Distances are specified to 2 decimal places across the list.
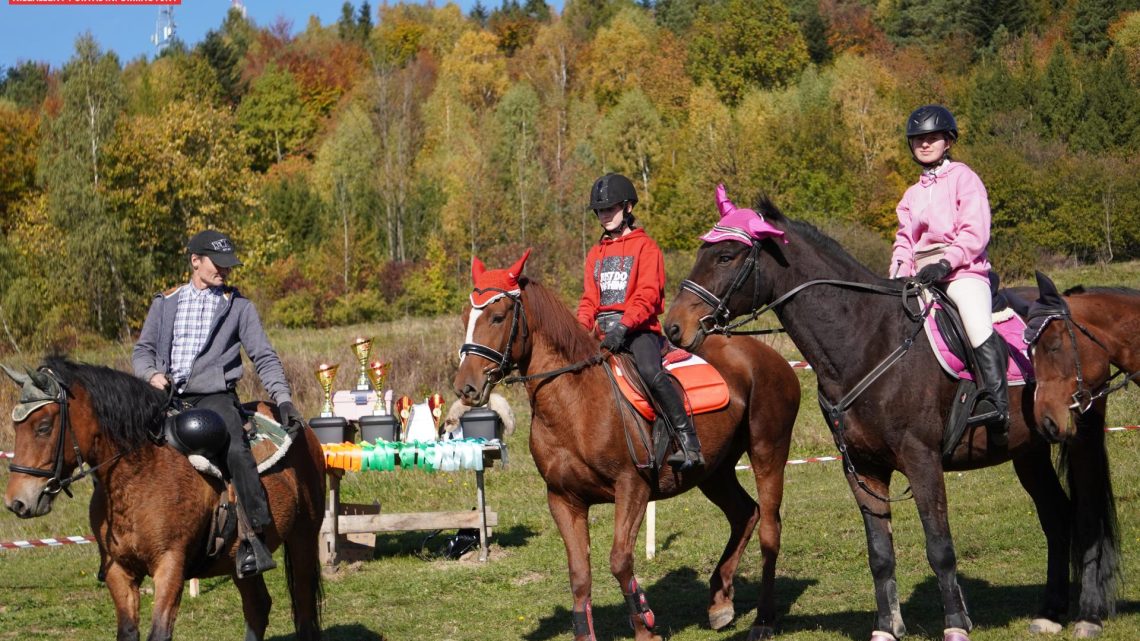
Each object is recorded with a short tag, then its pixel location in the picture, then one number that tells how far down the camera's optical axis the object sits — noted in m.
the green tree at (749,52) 69.44
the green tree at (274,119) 75.69
